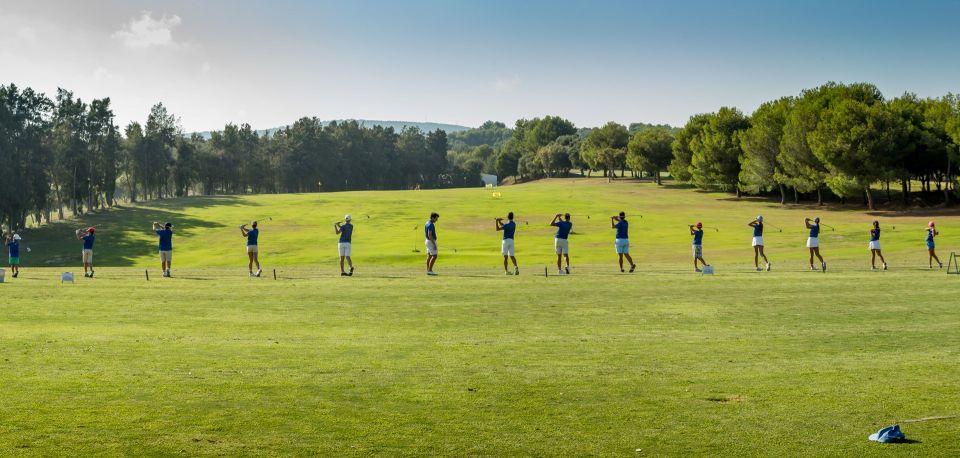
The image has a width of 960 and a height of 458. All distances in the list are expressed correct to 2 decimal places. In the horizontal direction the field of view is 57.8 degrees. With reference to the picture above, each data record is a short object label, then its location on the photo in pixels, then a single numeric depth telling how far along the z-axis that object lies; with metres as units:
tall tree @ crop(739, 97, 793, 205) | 109.50
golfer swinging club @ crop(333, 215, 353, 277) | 38.03
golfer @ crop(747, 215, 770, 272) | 41.12
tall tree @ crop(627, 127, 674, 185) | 155.50
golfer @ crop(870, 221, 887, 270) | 40.69
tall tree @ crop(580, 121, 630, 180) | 171.25
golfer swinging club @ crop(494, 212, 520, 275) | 38.19
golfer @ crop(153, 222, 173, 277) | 38.50
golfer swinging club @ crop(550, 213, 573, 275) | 38.47
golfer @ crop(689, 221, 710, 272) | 40.19
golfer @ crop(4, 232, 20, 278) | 38.84
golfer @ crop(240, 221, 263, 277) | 38.62
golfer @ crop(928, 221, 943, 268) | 39.59
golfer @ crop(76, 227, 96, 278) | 39.09
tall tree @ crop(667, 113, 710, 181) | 140.88
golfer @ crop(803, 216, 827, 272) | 40.28
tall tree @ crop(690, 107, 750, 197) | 123.31
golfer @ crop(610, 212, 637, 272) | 39.59
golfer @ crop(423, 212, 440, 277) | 37.75
